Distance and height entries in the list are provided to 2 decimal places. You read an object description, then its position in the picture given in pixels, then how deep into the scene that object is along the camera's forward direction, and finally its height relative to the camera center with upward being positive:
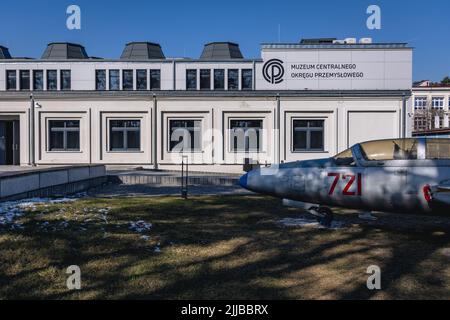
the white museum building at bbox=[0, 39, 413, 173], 30.27 +1.96
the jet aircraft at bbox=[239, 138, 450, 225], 9.04 -0.68
